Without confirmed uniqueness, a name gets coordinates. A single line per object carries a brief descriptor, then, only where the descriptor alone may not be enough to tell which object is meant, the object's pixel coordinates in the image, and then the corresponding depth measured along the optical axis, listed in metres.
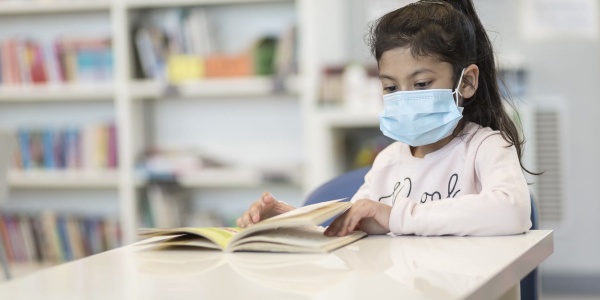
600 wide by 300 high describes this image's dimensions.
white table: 1.53
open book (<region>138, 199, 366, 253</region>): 2.04
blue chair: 2.85
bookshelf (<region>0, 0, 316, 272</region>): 5.00
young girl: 2.60
